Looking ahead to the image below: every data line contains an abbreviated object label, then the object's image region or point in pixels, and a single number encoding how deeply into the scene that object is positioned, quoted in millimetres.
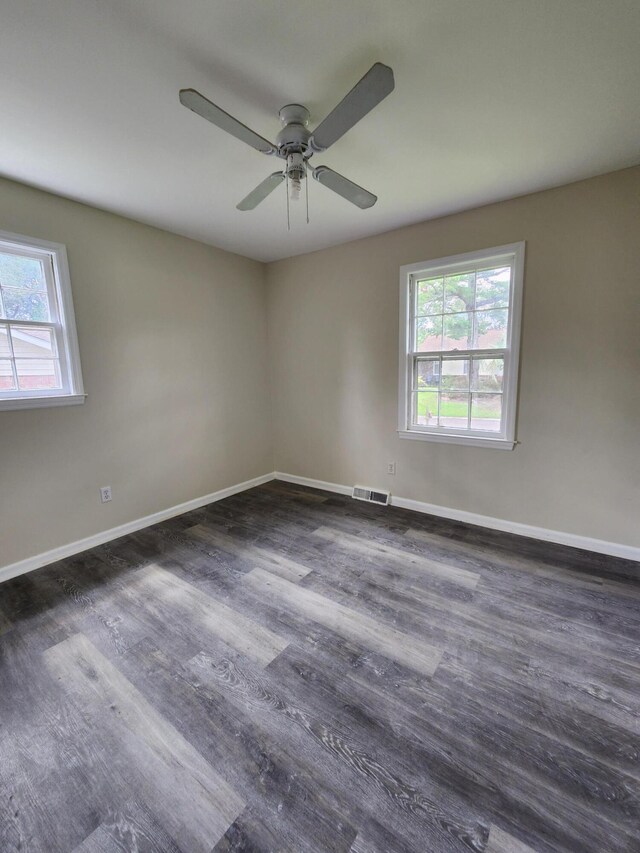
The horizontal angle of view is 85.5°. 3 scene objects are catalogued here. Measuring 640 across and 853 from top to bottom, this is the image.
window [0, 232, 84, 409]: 2314
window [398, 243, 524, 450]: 2750
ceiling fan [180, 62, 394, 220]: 1229
